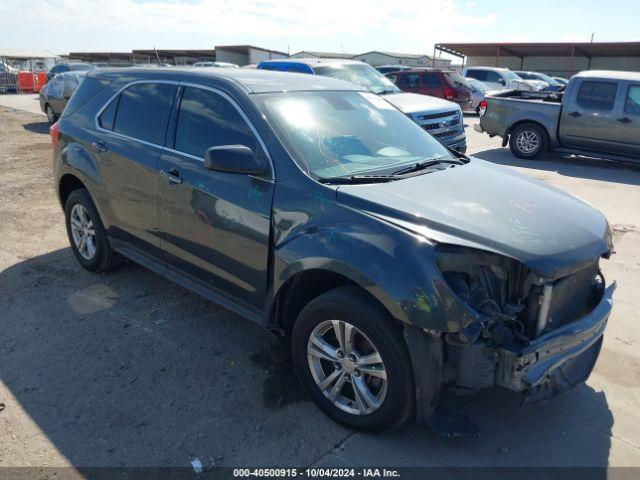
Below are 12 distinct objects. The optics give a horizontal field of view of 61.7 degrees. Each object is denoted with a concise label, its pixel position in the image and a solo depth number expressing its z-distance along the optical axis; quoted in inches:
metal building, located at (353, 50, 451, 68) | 1960.1
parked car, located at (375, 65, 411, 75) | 1019.3
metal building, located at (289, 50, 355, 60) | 1820.6
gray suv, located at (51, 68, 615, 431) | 104.3
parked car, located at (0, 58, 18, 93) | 1137.4
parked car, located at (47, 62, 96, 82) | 1017.5
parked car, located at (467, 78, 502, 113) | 788.0
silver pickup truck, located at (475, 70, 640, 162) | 409.4
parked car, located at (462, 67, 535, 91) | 901.8
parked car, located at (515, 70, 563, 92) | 1086.0
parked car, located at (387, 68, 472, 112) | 731.4
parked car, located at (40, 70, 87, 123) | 587.8
